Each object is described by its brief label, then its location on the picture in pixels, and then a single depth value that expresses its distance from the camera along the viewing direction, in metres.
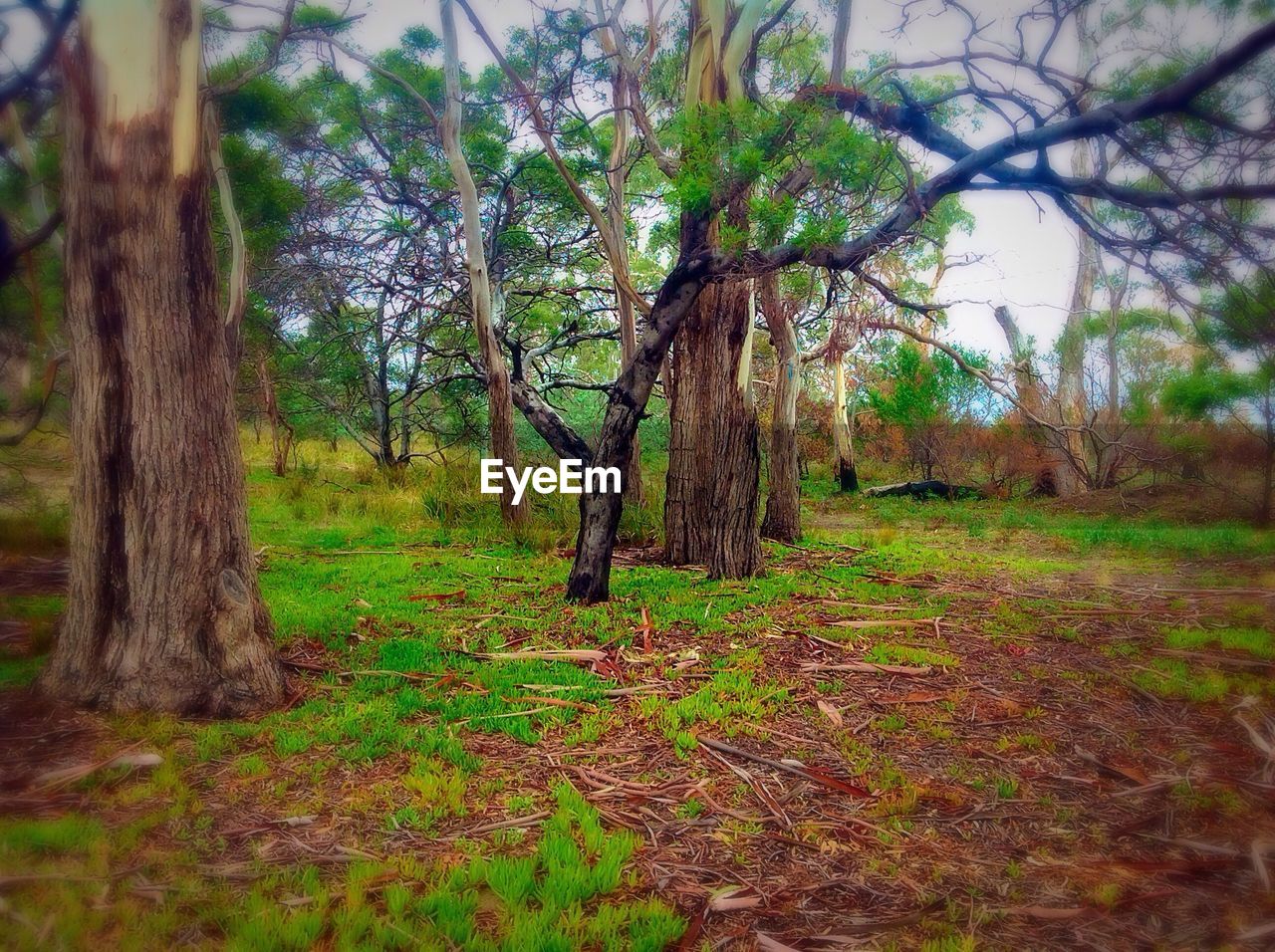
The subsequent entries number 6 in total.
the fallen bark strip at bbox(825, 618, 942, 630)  5.71
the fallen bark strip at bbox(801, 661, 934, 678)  4.69
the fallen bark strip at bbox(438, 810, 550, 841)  2.90
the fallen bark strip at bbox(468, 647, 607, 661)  4.95
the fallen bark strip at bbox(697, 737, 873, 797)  3.29
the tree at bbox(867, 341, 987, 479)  17.48
